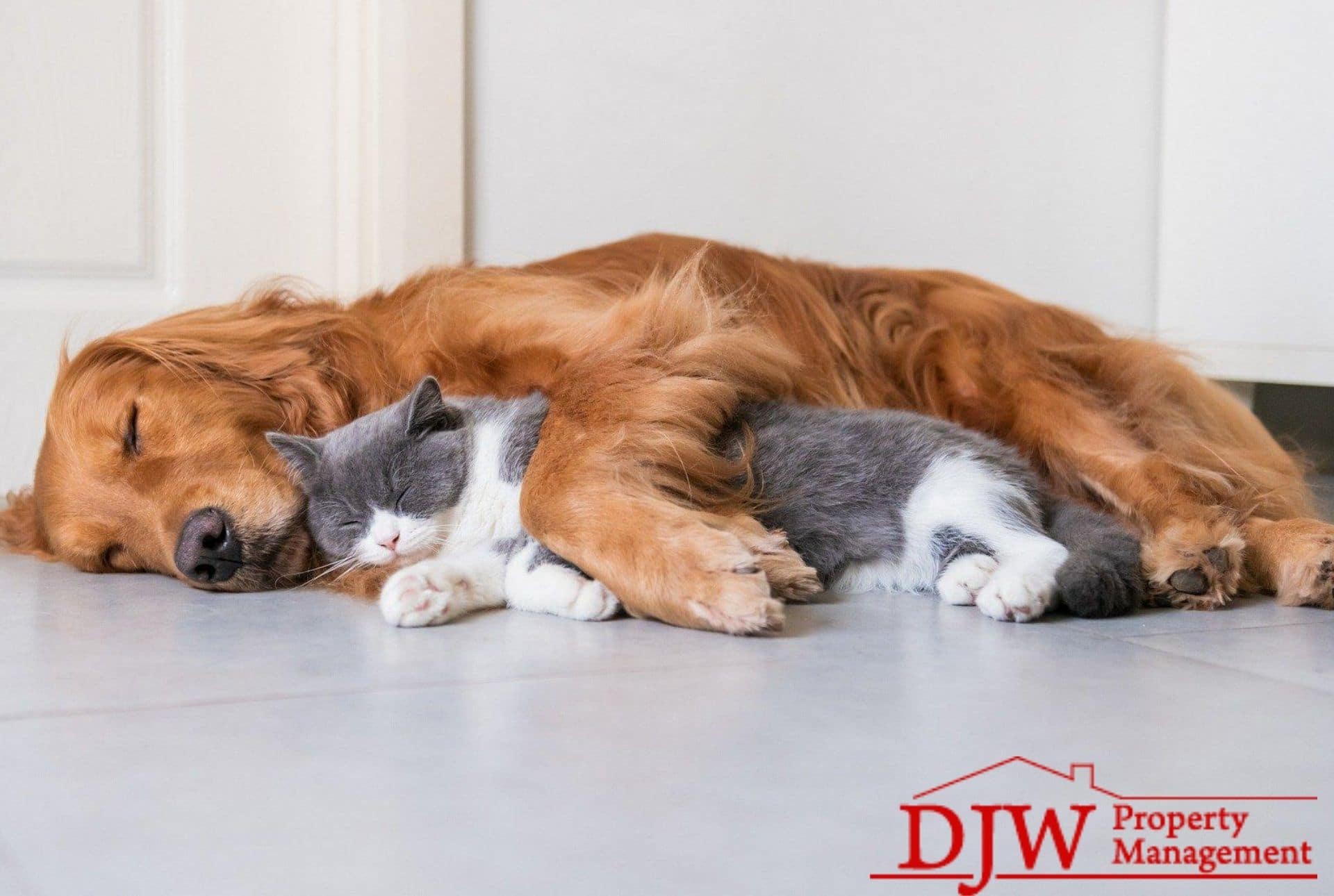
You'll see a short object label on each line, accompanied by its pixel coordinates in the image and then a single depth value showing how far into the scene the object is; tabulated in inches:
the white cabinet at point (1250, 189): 133.4
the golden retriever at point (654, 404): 72.1
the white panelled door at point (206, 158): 127.6
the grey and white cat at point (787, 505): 73.2
